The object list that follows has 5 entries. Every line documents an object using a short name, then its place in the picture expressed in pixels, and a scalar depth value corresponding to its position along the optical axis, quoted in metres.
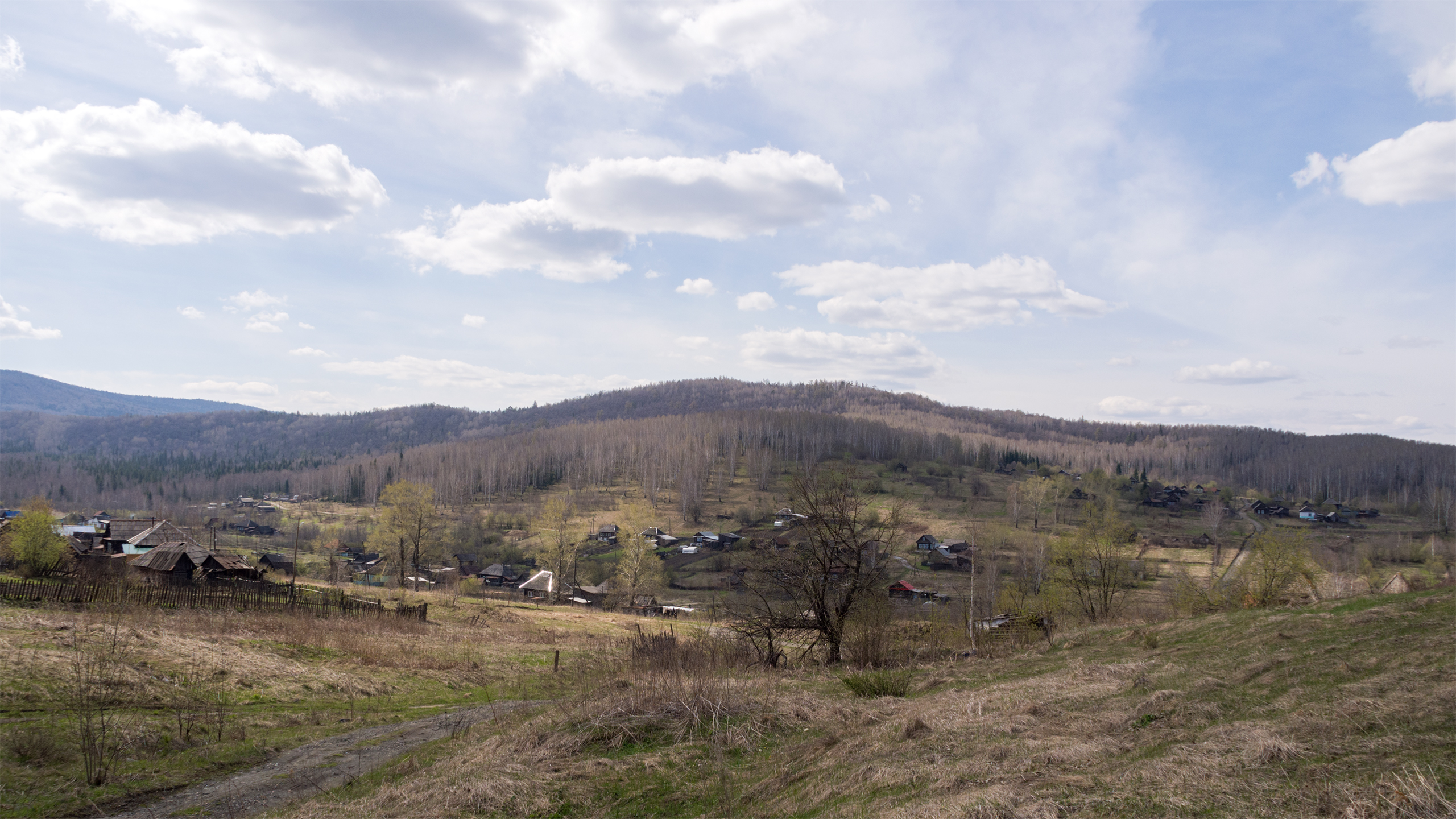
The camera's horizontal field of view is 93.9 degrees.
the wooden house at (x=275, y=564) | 72.56
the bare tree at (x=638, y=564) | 68.25
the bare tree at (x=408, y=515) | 58.38
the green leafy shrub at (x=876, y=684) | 14.12
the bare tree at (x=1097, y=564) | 40.41
